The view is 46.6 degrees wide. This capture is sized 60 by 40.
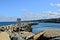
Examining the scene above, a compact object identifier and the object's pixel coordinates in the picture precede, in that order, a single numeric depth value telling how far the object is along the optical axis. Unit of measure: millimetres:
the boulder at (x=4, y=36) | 3969
